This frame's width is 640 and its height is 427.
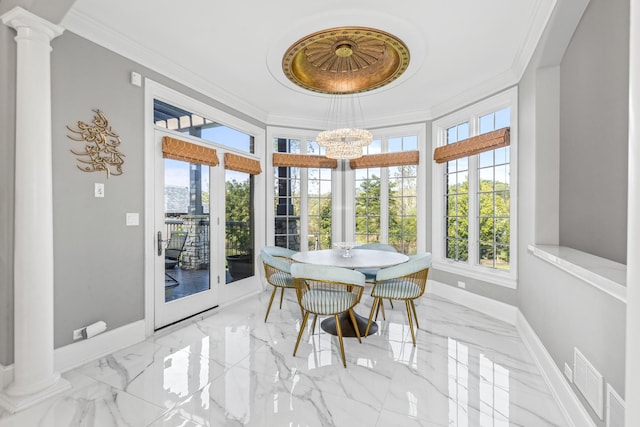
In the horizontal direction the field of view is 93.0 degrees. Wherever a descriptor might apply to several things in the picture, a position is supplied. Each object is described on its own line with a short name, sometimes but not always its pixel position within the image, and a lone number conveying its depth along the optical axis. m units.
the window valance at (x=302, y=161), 4.76
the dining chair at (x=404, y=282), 2.75
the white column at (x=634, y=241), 0.95
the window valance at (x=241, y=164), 3.91
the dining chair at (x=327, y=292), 2.44
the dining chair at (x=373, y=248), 3.46
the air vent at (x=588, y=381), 1.49
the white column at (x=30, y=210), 1.97
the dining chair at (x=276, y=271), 3.17
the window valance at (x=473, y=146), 3.37
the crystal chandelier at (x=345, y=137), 3.41
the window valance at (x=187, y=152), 3.09
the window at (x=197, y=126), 3.15
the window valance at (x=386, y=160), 4.57
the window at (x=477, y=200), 3.47
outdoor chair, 3.21
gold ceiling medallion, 2.67
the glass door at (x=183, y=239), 3.10
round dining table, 2.88
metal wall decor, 2.44
